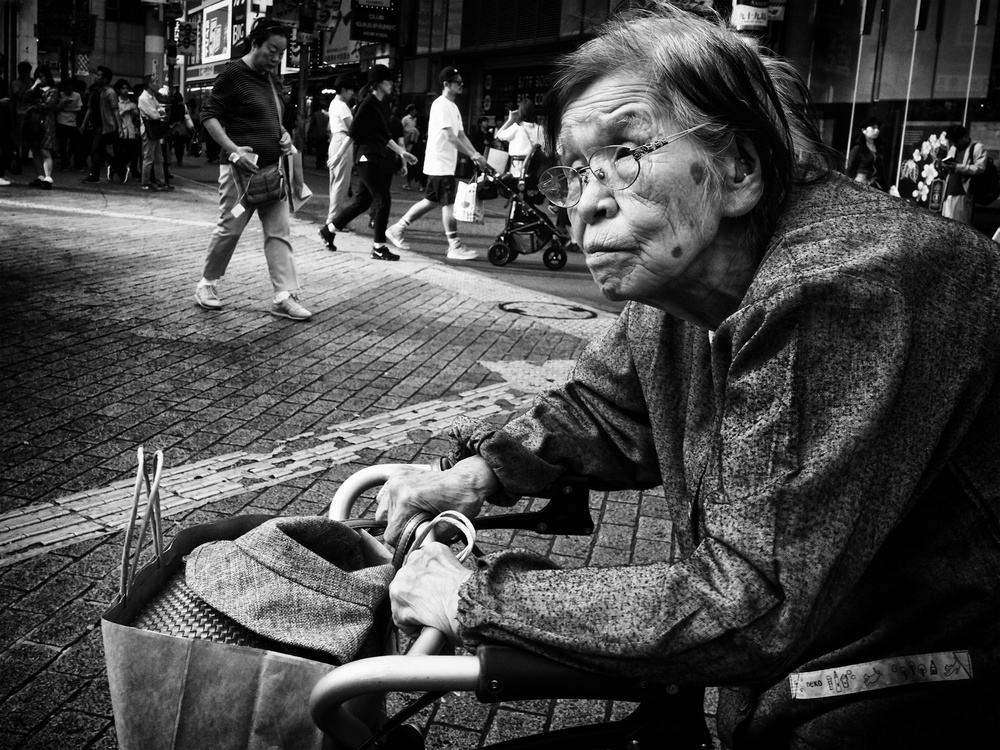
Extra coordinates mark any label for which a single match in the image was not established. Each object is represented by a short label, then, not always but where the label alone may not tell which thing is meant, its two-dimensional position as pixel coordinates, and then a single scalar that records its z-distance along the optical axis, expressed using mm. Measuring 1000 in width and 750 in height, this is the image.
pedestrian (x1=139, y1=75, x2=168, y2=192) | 18531
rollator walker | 1210
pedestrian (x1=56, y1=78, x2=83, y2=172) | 19594
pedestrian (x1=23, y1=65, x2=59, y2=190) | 17359
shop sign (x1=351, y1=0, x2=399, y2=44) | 32125
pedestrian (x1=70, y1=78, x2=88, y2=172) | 21516
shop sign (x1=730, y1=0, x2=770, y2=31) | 10438
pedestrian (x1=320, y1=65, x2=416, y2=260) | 11609
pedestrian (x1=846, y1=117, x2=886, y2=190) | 15734
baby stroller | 11945
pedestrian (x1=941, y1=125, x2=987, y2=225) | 13484
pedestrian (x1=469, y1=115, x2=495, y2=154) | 27922
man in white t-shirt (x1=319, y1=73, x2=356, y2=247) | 12094
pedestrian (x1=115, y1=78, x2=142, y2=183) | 19828
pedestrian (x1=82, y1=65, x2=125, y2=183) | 19344
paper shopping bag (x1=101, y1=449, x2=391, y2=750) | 1246
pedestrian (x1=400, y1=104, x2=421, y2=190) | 26203
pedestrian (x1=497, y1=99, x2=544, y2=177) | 17188
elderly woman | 1209
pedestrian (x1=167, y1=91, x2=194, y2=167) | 28525
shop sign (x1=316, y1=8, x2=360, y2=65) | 39500
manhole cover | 8766
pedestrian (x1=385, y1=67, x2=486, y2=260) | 12016
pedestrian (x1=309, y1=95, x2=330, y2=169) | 32844
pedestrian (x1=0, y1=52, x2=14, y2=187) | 19181
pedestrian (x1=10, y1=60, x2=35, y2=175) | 18750
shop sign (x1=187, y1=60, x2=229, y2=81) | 57703
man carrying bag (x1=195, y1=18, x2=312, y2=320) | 7441
